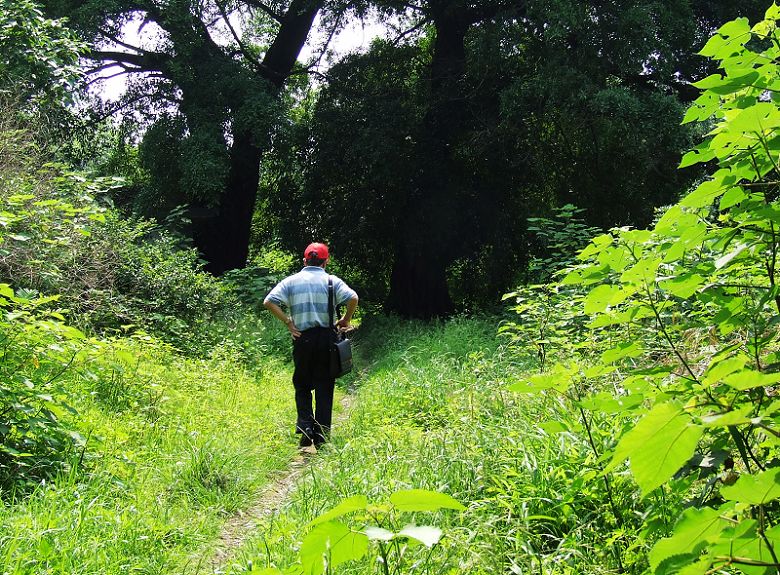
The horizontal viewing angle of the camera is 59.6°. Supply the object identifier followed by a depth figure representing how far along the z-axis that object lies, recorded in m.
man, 6.22
